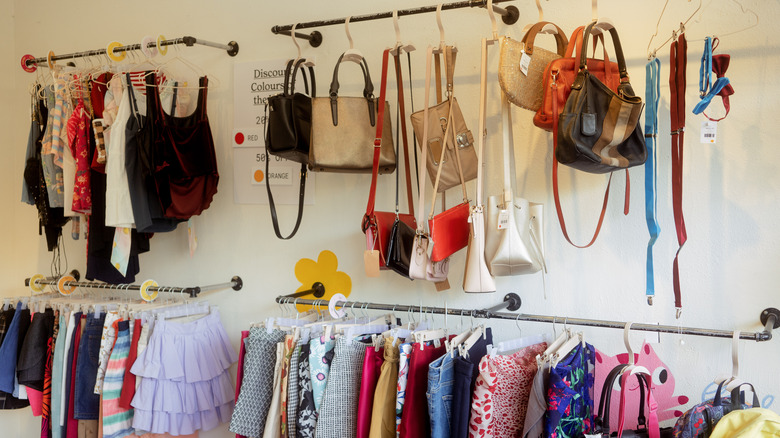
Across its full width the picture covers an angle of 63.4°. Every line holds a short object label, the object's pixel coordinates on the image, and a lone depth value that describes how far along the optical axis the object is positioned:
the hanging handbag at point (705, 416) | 1.72
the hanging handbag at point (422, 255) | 2.24
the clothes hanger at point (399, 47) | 2.34
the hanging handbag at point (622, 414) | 1.79
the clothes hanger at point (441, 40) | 2.22
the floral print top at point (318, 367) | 2.21
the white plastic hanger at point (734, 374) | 1.80
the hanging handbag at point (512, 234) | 2.05
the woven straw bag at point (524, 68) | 2.01
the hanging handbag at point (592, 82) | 1.84
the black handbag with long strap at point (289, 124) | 2.39
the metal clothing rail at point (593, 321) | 1.92
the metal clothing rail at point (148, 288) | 2.83
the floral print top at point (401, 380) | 2.04
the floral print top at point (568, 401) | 1.82
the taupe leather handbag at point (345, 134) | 2.35
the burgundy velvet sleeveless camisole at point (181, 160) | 2.78
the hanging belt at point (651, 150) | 2.03
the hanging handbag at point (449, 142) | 2.27
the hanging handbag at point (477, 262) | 2.08
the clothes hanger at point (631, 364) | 1.82
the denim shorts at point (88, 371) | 2.84
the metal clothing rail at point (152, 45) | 2.80
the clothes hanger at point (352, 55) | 2.40
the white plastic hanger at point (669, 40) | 1.95
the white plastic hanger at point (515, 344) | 2.04
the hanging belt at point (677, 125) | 1.99
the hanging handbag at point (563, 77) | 1.96
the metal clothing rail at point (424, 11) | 2.24
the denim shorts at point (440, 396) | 1.98
